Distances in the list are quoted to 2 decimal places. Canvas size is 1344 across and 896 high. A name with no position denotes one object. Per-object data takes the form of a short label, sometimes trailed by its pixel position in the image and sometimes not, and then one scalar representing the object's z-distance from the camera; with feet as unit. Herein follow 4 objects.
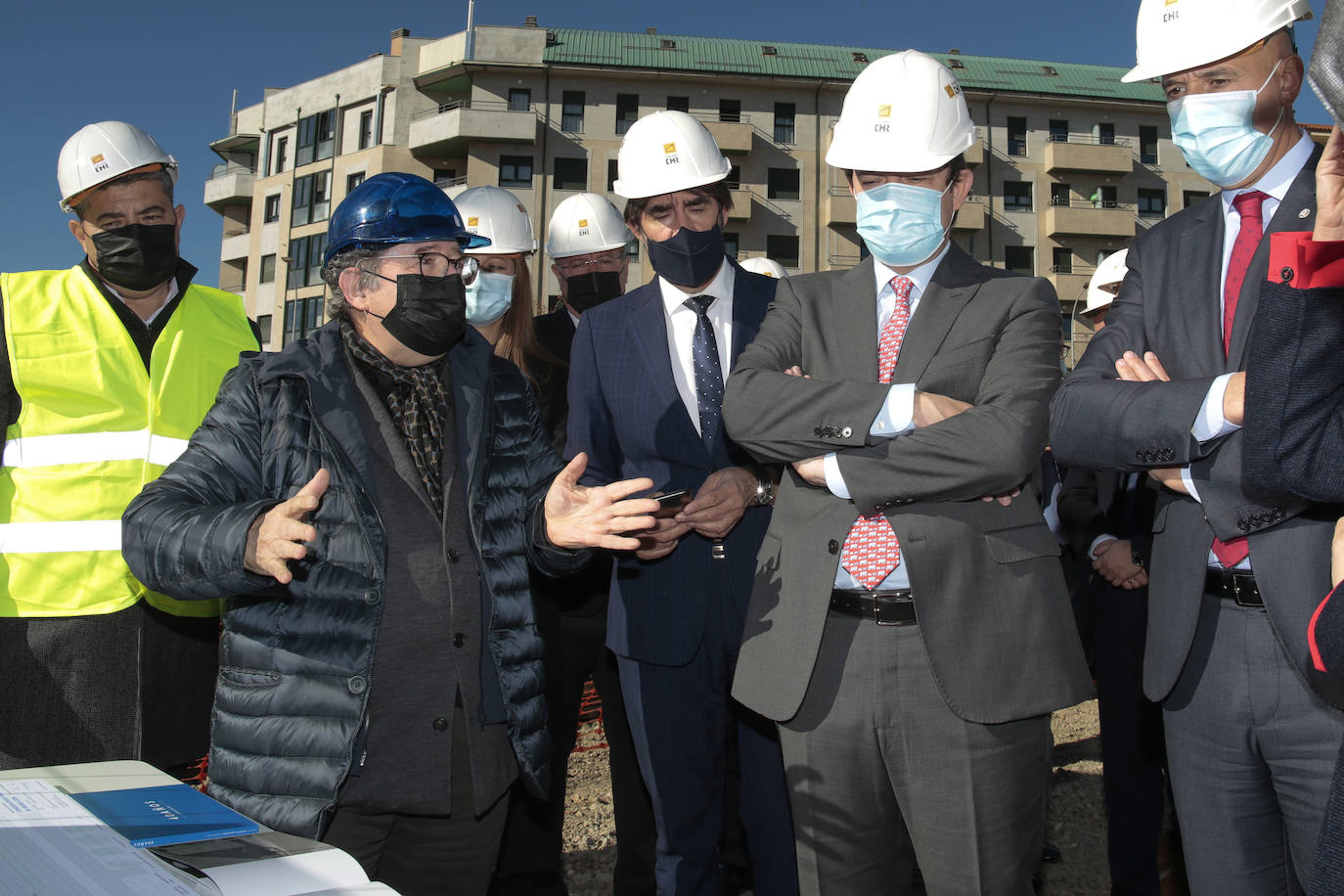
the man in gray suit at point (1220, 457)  7.07
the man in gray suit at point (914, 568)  8.09
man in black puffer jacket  7.76
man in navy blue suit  10.52
